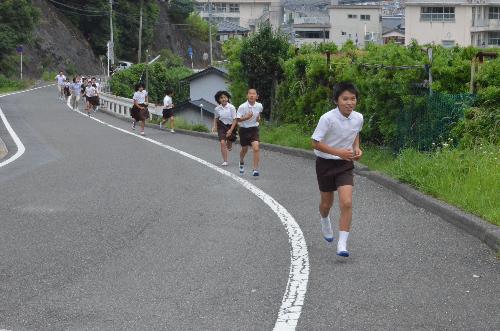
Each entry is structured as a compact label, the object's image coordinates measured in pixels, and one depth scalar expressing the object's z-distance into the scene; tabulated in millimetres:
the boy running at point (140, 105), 25600
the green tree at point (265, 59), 24250
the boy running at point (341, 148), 7219
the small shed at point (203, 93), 46375
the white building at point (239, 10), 115938
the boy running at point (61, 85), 49031
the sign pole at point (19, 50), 60838
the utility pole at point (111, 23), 69931
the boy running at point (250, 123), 13953
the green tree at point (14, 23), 60125
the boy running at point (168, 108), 25859
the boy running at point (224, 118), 15180
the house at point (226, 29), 104375
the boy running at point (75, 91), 42594
